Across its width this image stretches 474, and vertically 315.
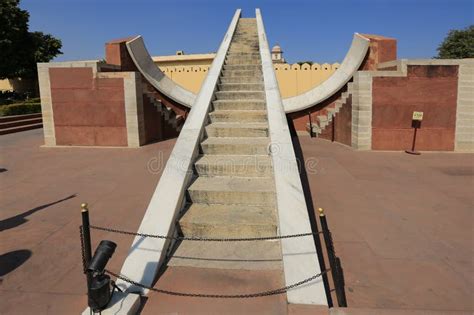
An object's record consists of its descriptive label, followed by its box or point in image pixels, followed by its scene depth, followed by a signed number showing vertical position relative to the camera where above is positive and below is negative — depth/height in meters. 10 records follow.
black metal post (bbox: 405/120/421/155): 8.57 -0.68
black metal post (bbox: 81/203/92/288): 2.64 -0.97
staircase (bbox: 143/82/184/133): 10.20 -0.26
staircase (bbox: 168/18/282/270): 3.40 -1.04
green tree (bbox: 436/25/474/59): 35.84 +5.51
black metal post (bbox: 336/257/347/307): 2.64 -1.51
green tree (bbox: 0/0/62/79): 24.59 +4.90
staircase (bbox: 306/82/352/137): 9.89 -0.48
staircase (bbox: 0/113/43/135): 13.51 -0.65
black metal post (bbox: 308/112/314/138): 11.53 -0.86
